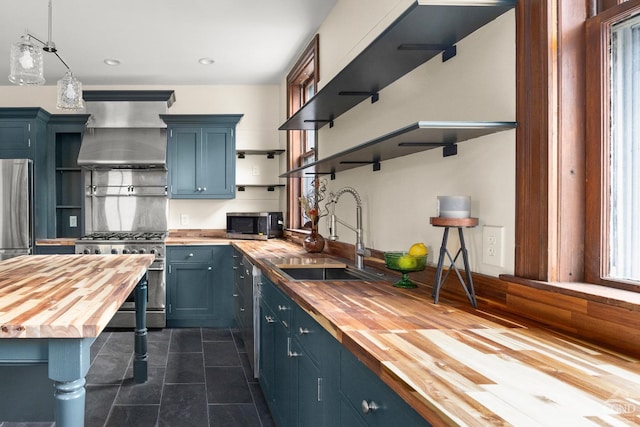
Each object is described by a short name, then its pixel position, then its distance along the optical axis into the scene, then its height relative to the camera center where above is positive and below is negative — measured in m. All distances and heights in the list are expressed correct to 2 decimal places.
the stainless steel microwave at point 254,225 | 4.71 -0.15
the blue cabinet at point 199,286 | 4.63 -0.77
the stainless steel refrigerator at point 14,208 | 4.46 +0.05
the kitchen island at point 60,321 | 1.33 -0.33
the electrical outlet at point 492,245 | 1.53 -0.12
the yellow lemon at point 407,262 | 1.88 -0.21
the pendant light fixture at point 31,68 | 2.34 +0.78
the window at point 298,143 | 4.43 +0.73
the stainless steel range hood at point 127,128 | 4.76 +0.91
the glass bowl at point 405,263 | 1.88 -0.22
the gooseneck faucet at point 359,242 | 2.57 -0.18
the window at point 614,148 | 1.21 +0.18
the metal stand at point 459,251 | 1.54 -0.15
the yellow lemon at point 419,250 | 1.89 -0.17
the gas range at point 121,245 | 4.49 -0.33
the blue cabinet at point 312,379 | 1.04 -0.55
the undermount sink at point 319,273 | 2.71 -0.38
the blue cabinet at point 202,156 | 4.94 +0.61
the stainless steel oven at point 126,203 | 5.05 +0.10
